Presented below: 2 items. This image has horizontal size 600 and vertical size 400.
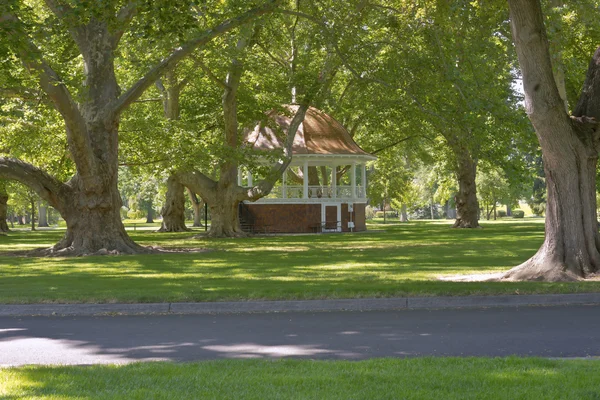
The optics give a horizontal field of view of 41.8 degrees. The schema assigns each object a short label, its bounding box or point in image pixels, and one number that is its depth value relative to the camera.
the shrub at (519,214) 104.84
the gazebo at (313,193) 43.12
